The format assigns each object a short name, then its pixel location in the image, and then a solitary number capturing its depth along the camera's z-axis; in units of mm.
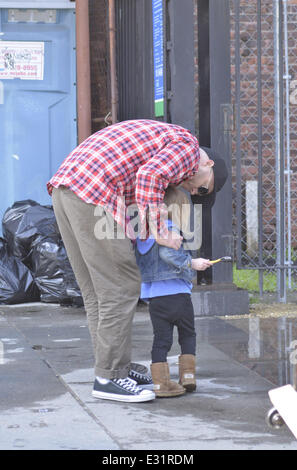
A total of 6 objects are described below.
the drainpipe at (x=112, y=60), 13324
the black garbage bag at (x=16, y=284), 12477
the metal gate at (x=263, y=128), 15353
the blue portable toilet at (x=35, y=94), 14022
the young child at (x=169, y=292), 7495
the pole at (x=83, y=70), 13712
